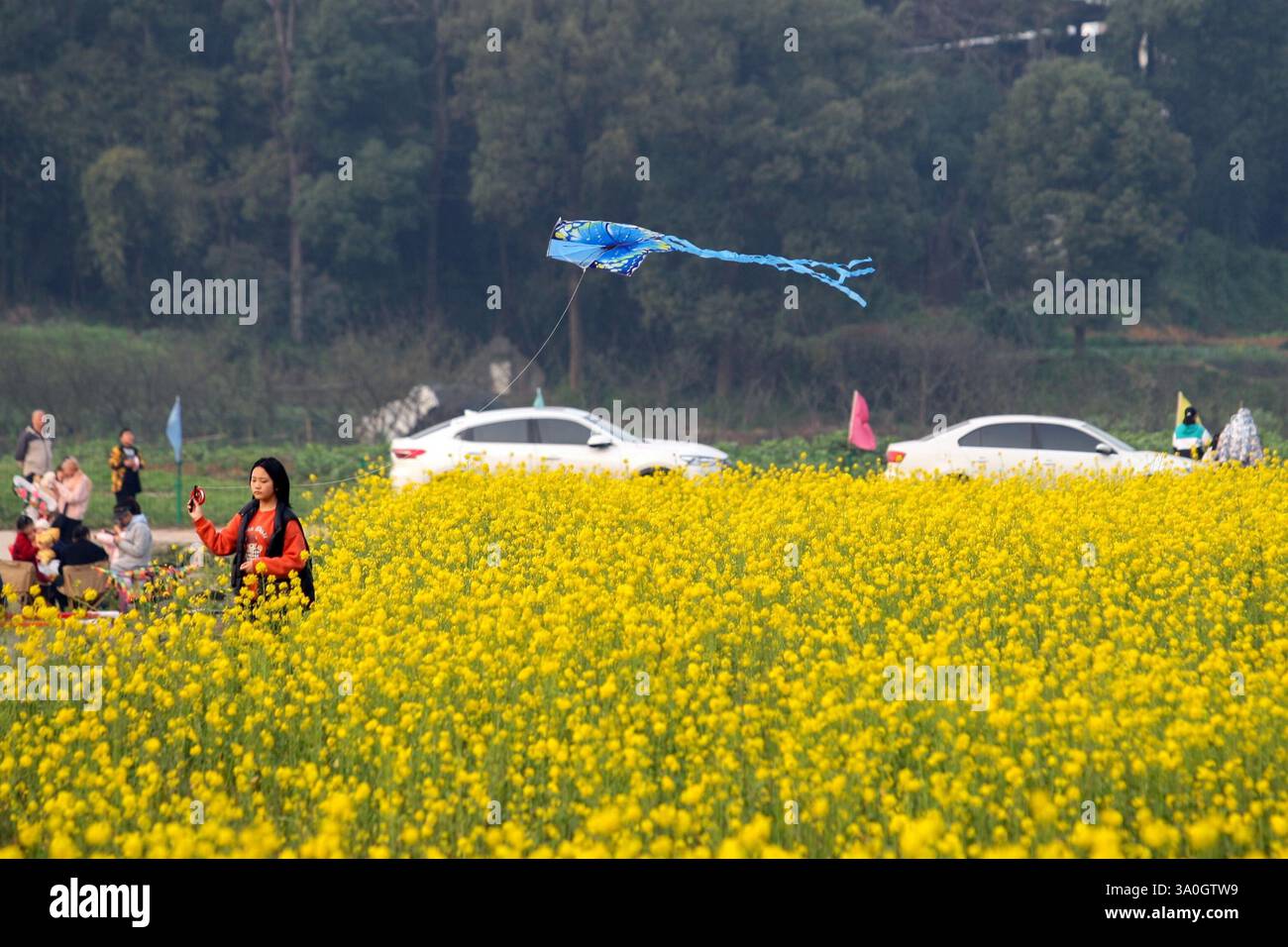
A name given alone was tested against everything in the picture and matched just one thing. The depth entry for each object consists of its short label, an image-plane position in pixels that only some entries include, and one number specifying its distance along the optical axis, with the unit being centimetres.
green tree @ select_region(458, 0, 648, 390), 3178
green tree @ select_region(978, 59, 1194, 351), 3288
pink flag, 2194
